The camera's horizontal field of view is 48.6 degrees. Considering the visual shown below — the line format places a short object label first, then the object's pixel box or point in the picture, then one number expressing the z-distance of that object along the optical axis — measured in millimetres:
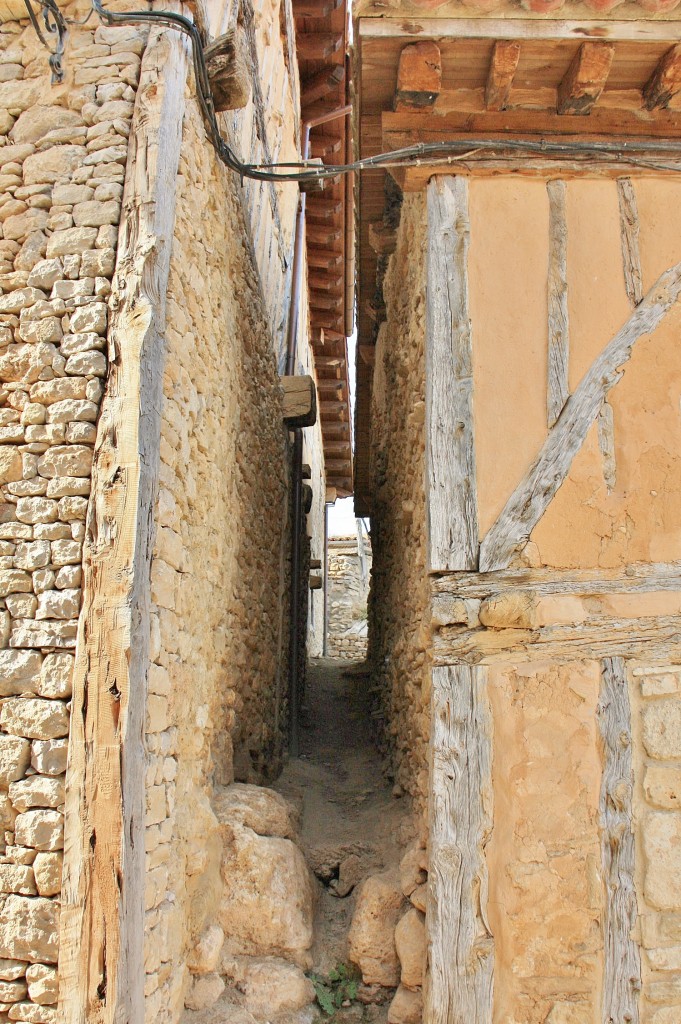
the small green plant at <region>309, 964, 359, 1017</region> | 3432
